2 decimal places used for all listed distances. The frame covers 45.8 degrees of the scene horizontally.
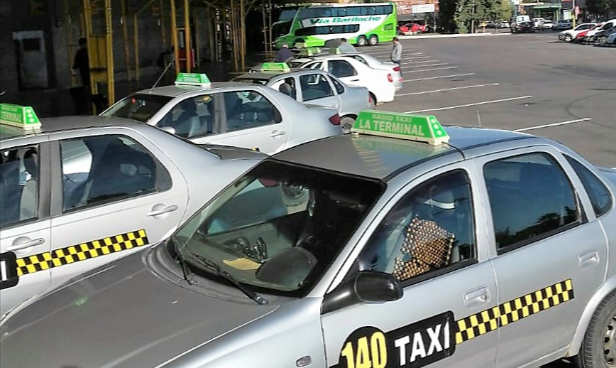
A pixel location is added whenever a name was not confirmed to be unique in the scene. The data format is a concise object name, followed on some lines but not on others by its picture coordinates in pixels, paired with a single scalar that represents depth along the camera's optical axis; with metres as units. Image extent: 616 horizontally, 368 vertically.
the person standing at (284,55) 19.05
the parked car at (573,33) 52.83
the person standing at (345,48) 20.43
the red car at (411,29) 83.75
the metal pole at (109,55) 14.60
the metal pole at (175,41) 17.55
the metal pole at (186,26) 17.75
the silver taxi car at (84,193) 4.53
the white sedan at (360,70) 16.48
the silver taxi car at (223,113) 8.16
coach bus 48.22
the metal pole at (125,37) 25.52
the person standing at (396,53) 22.11
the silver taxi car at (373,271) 3.04
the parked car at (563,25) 74.33
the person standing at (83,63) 16.09
